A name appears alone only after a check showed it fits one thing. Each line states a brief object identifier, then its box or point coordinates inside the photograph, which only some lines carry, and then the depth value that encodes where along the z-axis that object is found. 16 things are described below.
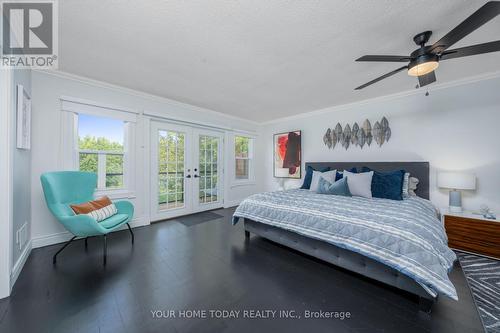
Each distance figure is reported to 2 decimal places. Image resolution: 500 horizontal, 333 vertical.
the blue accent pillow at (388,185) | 2.99
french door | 3.91
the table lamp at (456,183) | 2.71
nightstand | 2.42
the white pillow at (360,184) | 3.12
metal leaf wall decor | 3.80
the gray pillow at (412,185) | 3.32
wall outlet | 2.07
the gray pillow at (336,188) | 3.22
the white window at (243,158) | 5.50
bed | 1.57
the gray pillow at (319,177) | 3.64
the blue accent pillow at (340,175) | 3.66
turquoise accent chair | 2.20
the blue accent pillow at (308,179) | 4.10
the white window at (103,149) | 3.05
